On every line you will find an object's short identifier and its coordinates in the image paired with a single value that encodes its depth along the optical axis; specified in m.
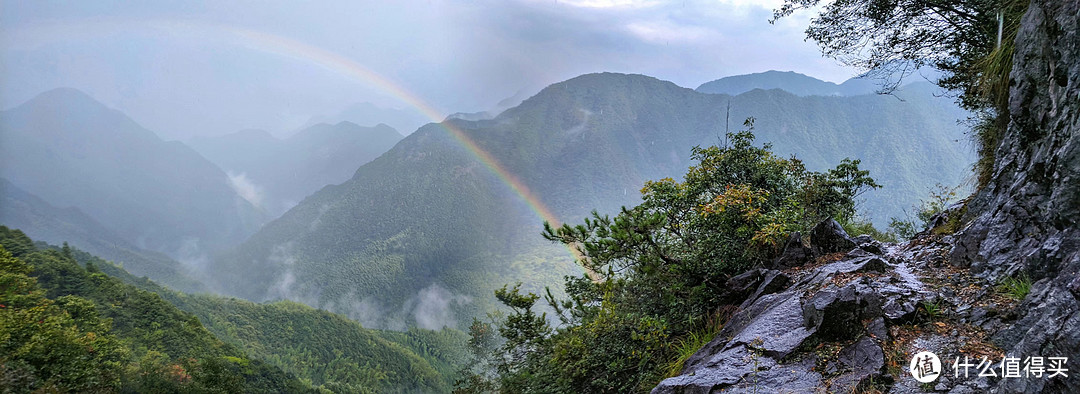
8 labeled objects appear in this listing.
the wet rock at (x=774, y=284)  6.15
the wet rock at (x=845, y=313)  4.22
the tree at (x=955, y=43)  5.92
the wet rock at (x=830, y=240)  7.14
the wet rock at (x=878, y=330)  3.95
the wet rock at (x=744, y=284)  6.78
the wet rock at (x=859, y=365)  3.55
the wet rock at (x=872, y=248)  6.67
